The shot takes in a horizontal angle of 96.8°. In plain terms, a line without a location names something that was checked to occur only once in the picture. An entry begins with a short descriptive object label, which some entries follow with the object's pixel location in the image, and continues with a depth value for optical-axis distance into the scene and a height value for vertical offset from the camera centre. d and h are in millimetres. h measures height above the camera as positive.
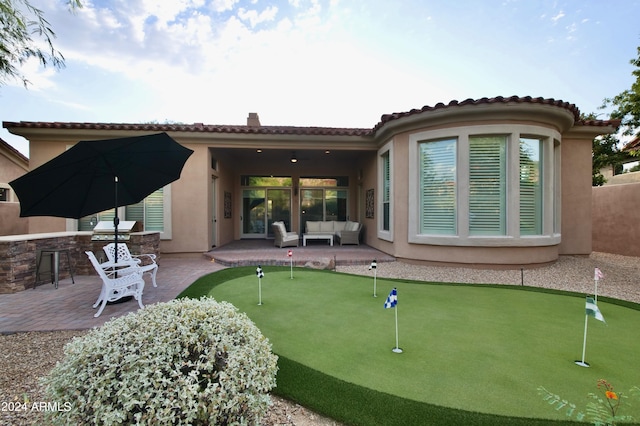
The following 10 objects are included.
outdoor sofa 10961 -713
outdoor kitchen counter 5242 -838
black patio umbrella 4234 +613
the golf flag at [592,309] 2480 -867
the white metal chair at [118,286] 4117 -1113
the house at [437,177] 6895 +994
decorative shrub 1366 -854
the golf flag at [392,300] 2729 -839
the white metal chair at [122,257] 5005 -875
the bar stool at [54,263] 5690 -1037
